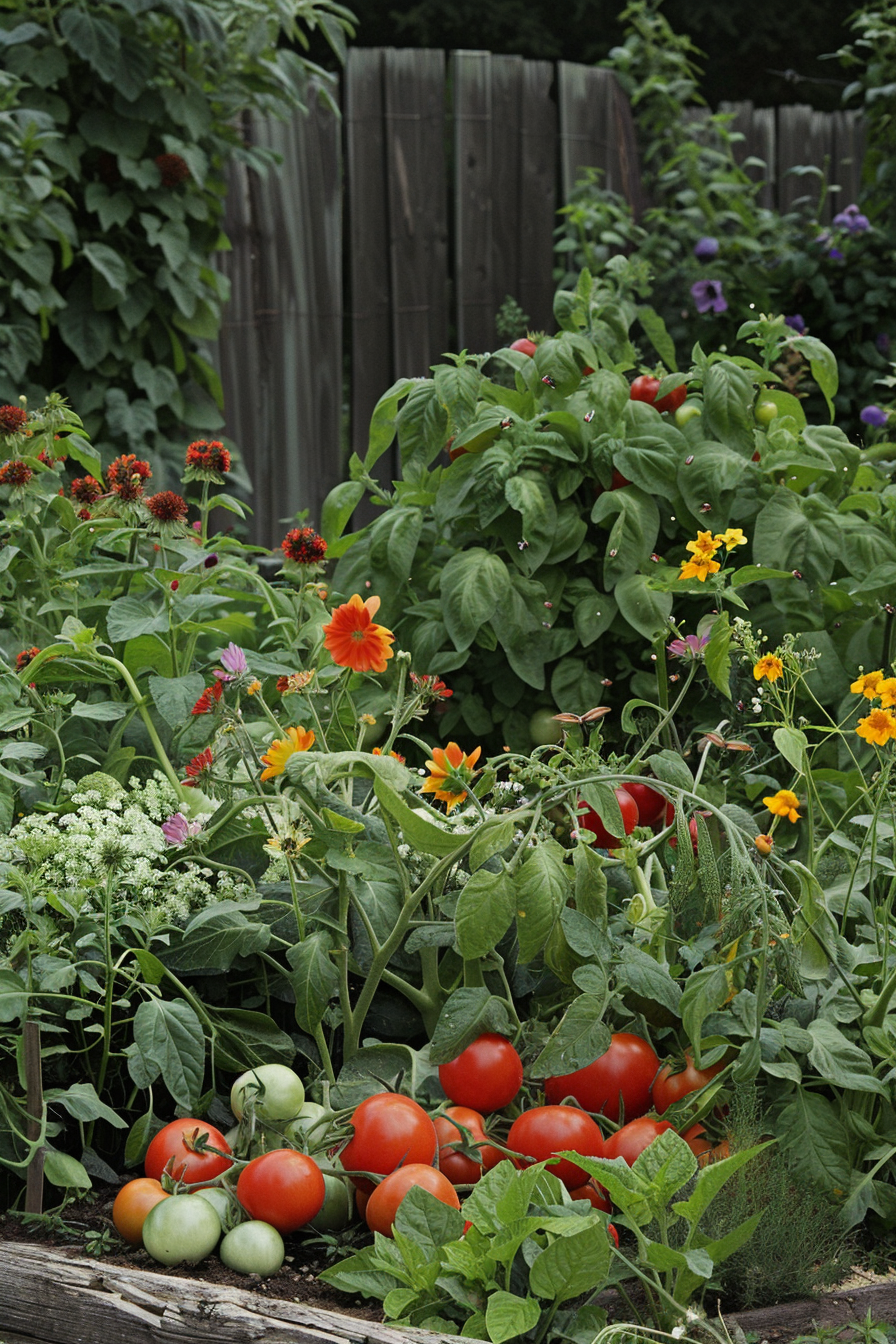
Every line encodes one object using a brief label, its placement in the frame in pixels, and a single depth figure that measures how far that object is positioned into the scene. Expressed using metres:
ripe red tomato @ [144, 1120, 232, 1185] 2.98
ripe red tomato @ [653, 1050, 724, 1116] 3.07
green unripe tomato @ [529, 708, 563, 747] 3.64
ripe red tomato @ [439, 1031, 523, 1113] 3.04
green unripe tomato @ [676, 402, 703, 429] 3.75
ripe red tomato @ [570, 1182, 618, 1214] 3.01
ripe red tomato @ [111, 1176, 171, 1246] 2.94
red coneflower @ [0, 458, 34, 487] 3.35
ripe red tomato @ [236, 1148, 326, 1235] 2.93
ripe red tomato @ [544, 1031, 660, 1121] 3.07
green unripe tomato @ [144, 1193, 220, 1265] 2.91
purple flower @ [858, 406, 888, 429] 6.09
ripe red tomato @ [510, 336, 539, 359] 3.91
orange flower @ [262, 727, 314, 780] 3.06
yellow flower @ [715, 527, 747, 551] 3.36
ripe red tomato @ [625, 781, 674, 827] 3.27
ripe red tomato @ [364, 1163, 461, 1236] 2.92
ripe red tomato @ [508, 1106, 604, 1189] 2.98
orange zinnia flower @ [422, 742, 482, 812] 3.05
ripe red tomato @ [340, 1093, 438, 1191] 2.96
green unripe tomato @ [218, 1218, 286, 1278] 2.92
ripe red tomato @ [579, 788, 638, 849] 3.16
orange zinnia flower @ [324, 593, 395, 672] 3.11
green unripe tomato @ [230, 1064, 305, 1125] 3.00
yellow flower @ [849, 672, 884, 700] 3.20
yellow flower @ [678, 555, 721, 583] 3.34
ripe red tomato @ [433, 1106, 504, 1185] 3.03
